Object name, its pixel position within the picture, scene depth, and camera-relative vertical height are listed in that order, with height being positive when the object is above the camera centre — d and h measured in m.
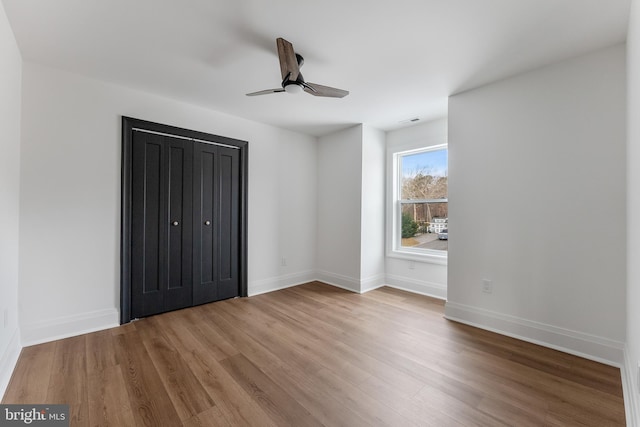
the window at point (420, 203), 3.88 +0.15
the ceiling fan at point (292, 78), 1.96 +1.09
